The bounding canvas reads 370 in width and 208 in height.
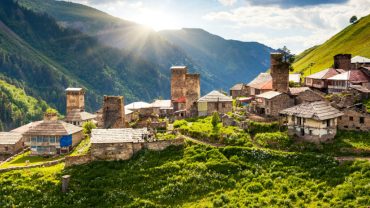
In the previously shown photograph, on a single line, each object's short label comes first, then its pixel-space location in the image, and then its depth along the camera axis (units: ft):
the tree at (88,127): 261.75
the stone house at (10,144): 248.32
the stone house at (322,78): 255.29
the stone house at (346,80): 237.66
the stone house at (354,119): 181.27
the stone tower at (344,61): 277.89
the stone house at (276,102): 210.38
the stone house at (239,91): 321.11
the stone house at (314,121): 175.42
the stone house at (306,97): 209.36
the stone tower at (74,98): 332.19
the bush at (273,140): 176.60
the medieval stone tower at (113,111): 226.79
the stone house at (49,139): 218.59
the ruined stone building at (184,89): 264.72
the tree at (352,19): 653.67
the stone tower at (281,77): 225.15
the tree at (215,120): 204.33
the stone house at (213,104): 242.99
